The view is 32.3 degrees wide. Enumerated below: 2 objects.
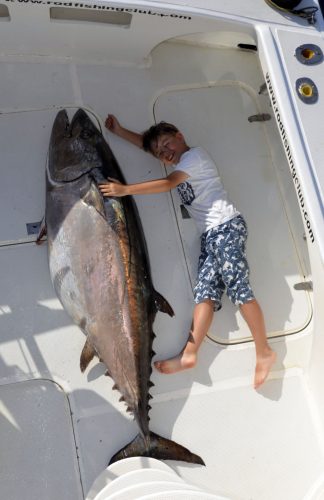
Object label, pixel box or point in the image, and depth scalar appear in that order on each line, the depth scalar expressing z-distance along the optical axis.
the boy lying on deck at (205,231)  2.74
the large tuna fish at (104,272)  2.52
